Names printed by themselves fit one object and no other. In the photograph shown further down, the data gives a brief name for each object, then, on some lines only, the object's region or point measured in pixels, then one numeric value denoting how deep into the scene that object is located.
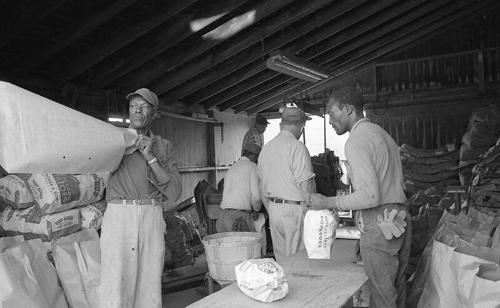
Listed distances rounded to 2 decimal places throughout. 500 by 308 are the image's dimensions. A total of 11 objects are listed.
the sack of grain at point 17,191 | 3.76
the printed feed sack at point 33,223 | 3.75
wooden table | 2.38
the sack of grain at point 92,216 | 4.06
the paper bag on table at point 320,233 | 2.92
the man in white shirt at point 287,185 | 4.50
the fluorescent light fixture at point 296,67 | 7.00
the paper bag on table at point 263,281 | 2.33
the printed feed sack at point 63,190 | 3.73
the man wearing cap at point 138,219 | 2.86
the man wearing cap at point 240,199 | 4.93
